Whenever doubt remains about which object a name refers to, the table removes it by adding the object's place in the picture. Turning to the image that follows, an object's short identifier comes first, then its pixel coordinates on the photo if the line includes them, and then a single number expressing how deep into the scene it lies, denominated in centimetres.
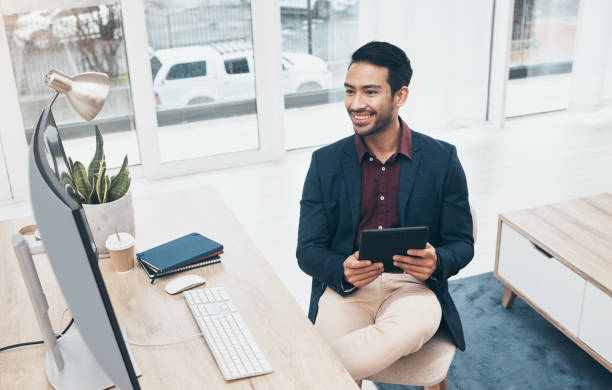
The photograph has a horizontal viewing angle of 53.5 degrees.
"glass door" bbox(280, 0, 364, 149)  440
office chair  159
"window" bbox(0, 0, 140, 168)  367
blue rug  213
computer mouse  155
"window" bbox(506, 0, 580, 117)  538
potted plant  169
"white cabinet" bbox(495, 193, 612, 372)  203
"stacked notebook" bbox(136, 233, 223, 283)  163
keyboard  125
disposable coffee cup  163
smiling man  169
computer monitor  94
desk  124
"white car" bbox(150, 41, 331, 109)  404
